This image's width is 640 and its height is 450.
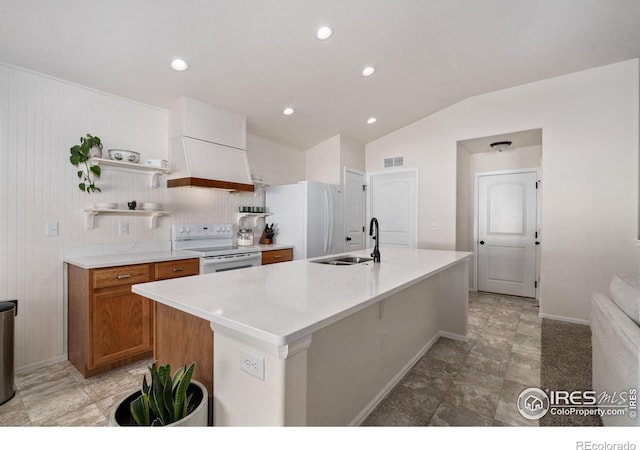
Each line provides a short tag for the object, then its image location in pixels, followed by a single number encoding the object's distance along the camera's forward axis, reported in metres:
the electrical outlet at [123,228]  2.85
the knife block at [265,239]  4.20
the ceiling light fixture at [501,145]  4.09
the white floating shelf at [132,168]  2.59
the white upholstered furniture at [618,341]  1.16
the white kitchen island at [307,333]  0.97
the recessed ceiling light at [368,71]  3.07
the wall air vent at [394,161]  4.77
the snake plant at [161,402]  1.07
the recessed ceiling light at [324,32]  2.42
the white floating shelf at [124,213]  2.58
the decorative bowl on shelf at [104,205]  2.58
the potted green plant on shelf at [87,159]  2.49
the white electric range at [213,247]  3.00
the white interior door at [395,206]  4.71
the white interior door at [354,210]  4.71
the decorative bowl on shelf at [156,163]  2.90
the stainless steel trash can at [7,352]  1.92
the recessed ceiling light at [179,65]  2.47
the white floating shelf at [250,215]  3.96
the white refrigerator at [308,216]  3.98
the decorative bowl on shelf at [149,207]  2.88
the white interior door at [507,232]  4.48
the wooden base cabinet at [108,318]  2.23
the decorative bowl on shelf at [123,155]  2.65
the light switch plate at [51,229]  2.42
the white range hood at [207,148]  3.04
